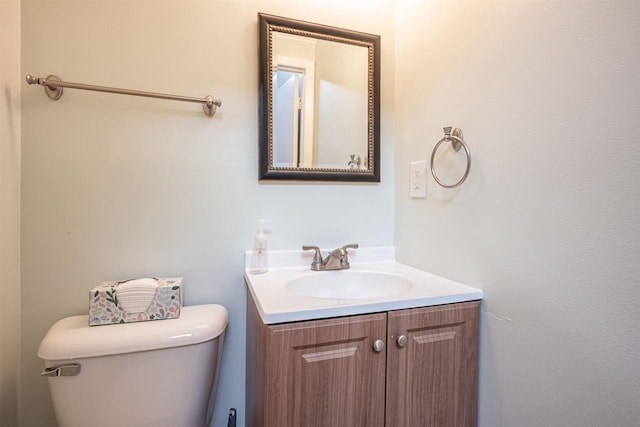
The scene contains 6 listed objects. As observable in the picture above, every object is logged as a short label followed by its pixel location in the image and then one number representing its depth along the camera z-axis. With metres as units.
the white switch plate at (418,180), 1.14
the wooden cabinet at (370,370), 0.71
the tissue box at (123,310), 0.87
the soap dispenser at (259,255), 1.11
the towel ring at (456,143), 0.91
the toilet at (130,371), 0.80
